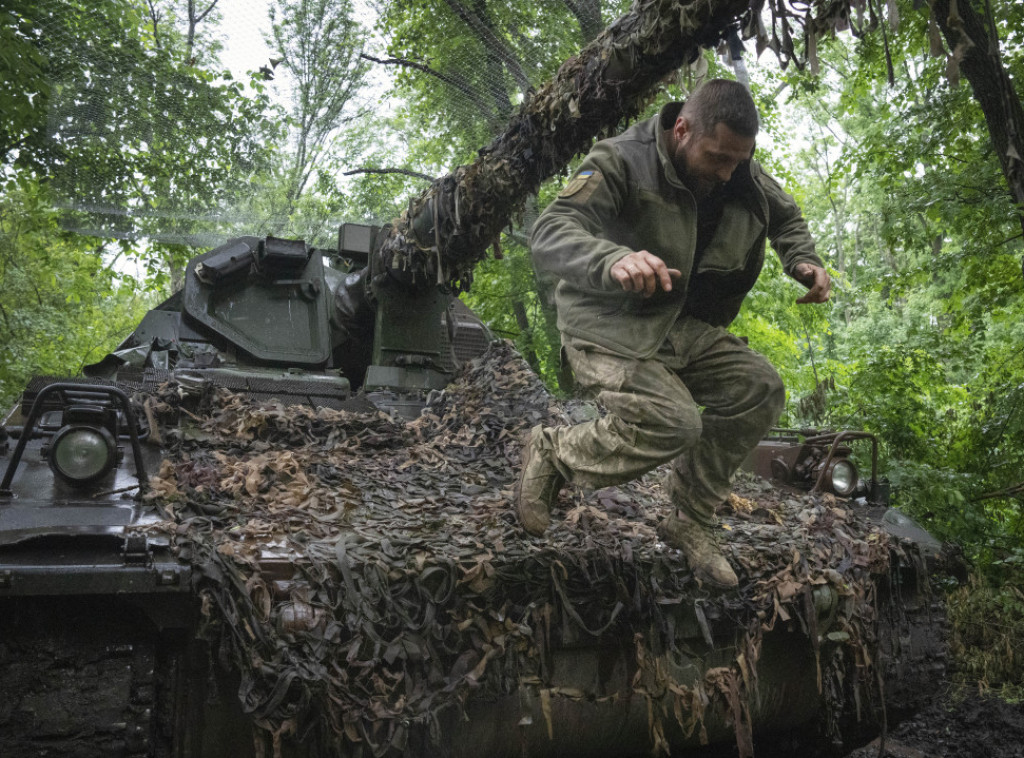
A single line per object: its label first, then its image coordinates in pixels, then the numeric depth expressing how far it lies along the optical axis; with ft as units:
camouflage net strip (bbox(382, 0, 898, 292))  11.36
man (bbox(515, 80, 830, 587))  9.93
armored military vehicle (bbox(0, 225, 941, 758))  8.80
